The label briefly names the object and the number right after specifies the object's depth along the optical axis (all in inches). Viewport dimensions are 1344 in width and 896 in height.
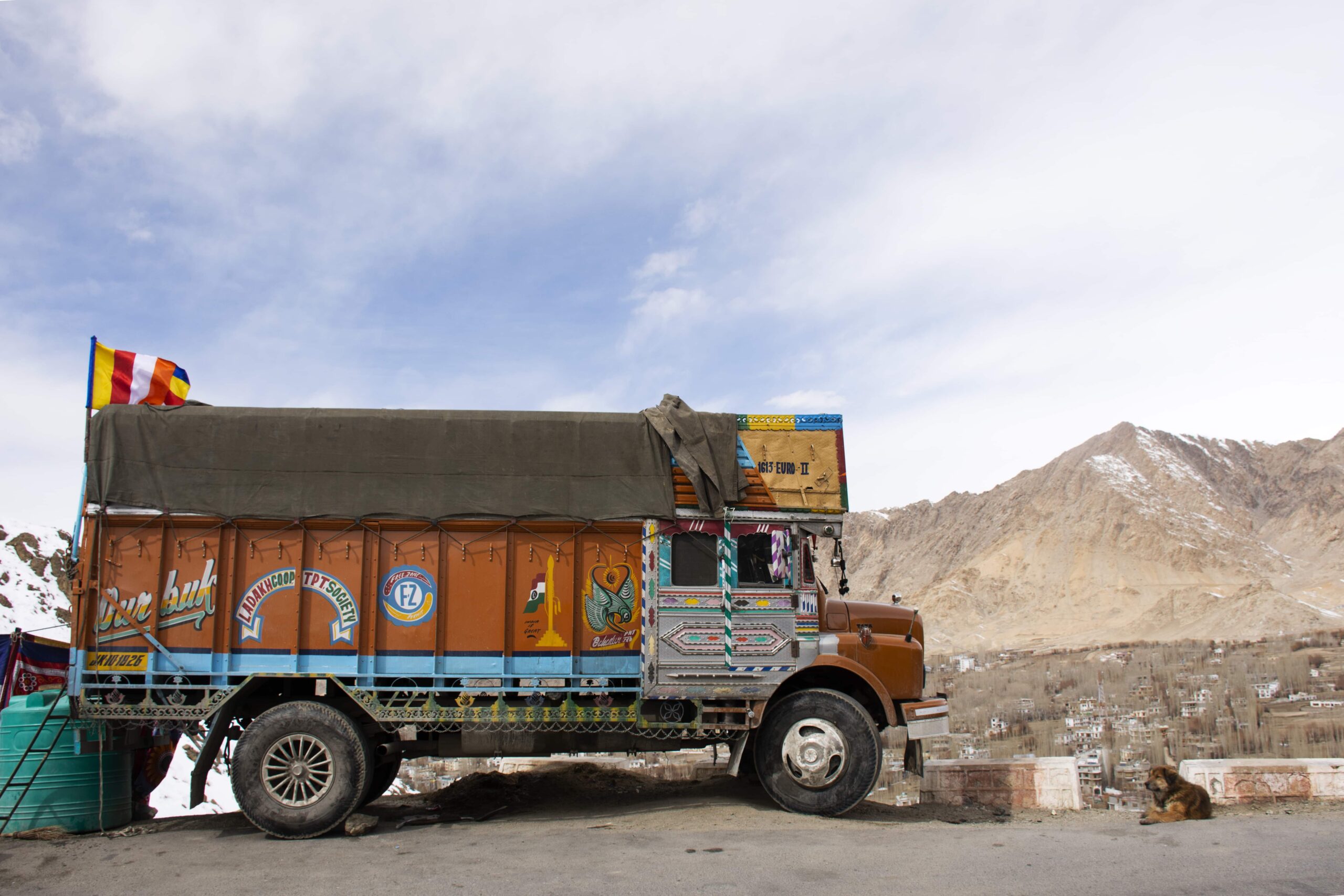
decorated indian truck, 337.7
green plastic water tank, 331.6
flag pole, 339.3
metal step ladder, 327.6
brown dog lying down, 337.7
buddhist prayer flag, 356.2
